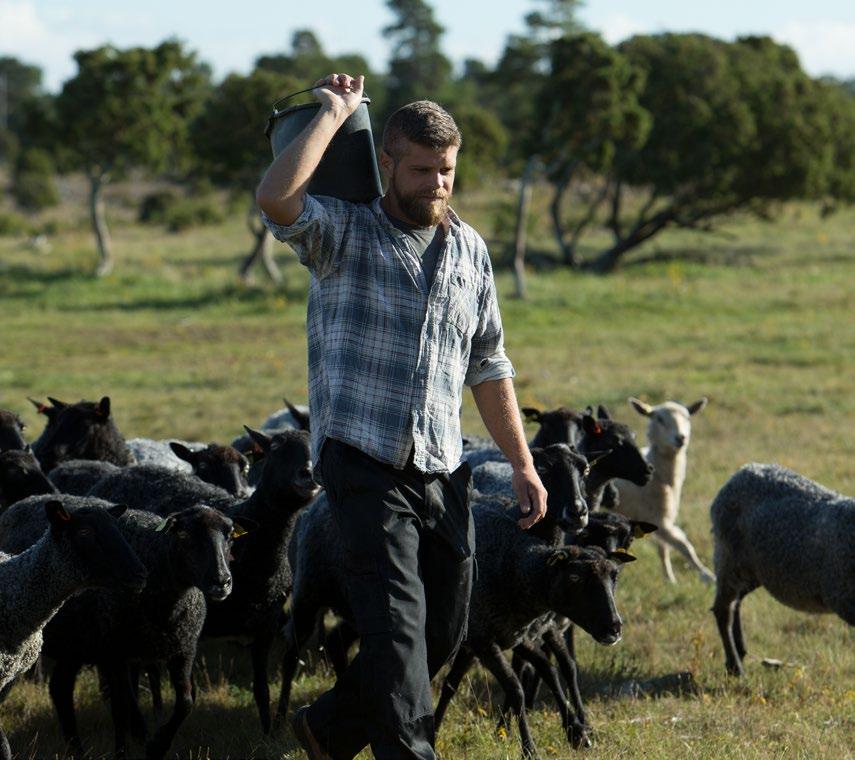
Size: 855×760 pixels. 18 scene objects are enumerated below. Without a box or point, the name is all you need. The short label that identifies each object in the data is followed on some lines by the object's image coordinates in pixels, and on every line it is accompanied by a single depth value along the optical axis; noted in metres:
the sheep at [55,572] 10.91
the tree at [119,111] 65.25
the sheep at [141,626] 12.31
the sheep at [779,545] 14.38
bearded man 8.02
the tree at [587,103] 58.50
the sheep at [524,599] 12.09
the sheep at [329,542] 13.53
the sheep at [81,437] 18.11
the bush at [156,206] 104.62
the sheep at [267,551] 13.81
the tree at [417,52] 169.87
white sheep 19.77
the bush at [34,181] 114.94
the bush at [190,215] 98.31
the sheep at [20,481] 15.37
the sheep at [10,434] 17.41
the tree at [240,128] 62.69
